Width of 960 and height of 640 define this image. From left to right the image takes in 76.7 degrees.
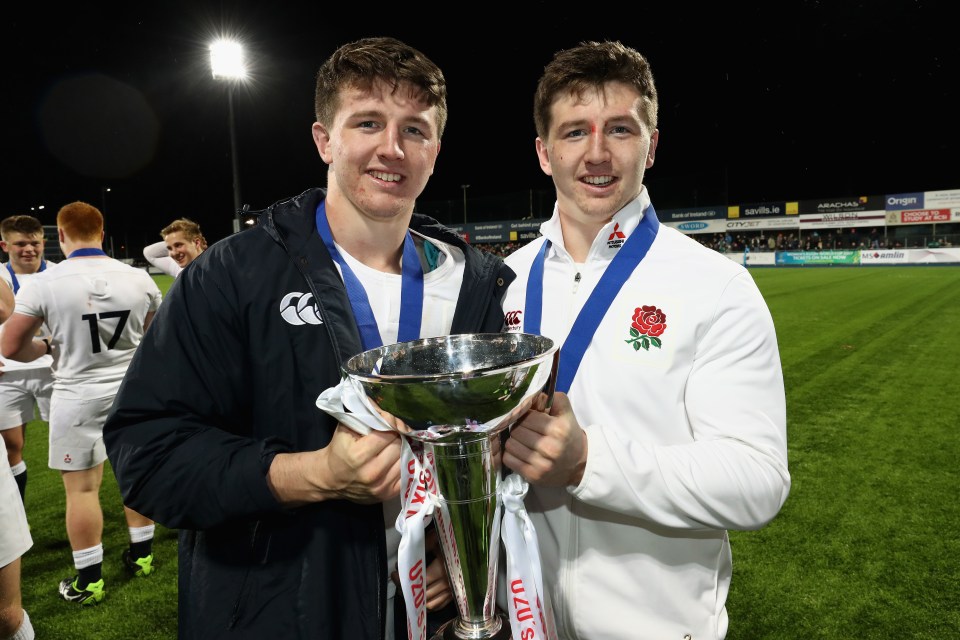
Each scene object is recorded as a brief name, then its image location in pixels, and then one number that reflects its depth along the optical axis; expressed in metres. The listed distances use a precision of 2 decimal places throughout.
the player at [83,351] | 3.69
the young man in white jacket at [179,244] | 5.96
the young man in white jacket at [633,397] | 1.47
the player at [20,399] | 4.42
